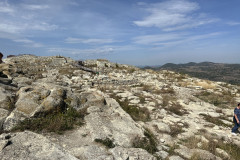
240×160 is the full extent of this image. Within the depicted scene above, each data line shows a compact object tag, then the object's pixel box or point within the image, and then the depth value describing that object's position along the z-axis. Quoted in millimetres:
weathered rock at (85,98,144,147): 5430
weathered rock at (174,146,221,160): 5180
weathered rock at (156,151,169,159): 5026
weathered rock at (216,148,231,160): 5508
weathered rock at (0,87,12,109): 6002
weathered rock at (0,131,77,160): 3832
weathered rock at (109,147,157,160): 4346
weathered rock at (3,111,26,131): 5145
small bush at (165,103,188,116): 10109
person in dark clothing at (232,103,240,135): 7495
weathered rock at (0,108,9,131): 5227
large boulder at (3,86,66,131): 5477
